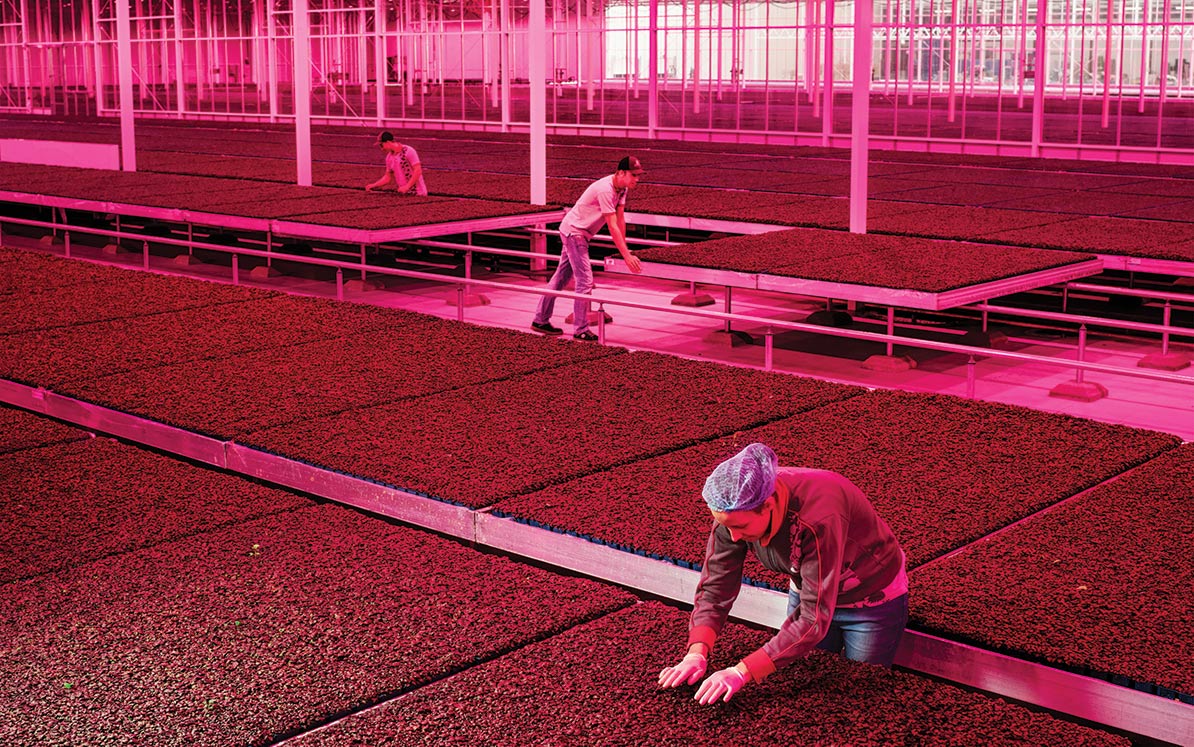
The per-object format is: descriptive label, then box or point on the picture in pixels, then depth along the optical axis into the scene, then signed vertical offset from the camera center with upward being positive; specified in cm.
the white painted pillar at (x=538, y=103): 1484 +56
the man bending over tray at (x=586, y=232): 1150 -66
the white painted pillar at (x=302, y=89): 1703 +84
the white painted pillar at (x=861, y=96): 1245 +52
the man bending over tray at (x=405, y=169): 1653 -17
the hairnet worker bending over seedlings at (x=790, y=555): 375 -116
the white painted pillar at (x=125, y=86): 1877 +100
